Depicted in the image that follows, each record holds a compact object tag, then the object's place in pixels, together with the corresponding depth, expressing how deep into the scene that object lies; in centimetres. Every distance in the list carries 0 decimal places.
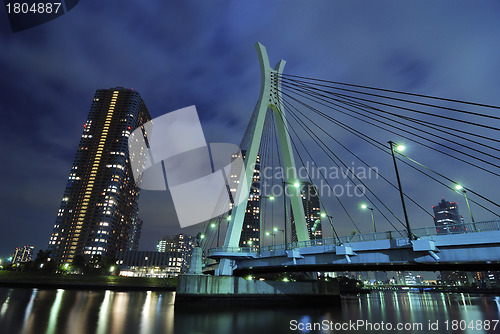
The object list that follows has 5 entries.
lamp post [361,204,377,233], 3201
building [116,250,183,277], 15688
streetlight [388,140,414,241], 1916
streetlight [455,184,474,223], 2239
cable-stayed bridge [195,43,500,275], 1780
